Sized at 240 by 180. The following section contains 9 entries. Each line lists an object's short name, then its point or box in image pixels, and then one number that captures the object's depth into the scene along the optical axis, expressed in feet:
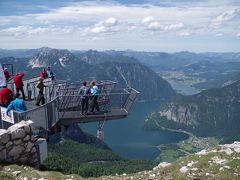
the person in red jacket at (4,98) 72.49
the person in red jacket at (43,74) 104.56
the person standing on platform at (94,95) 84.55
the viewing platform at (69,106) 74.33
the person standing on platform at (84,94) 84.54
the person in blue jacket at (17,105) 65.41
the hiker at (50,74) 111.45
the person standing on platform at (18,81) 85.81
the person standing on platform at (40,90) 81.25
